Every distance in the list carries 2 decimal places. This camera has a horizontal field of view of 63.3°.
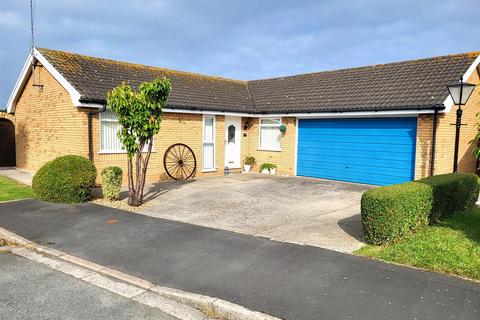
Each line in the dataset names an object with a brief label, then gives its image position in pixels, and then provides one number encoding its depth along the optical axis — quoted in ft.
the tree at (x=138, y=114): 28.71
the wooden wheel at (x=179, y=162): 45.75
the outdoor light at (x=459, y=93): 29.89
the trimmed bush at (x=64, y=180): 30.58
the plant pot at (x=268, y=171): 52.91
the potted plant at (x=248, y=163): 55.06
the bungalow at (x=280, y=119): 38.99
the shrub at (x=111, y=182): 31.32
